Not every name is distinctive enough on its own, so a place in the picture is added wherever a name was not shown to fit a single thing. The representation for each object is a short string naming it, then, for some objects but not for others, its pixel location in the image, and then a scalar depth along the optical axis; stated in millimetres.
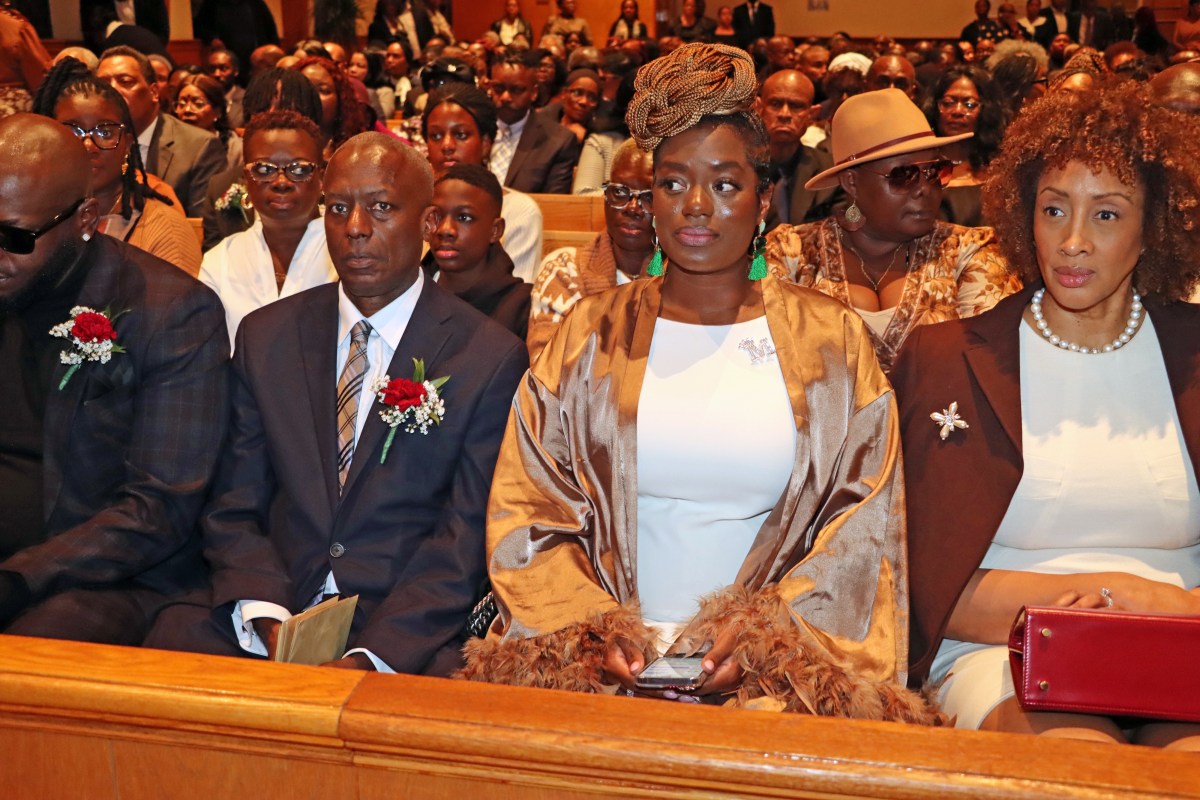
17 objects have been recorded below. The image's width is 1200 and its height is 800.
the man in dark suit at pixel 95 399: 2943
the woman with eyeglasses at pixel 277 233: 4258
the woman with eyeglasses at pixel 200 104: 8047
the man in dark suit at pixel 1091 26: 15281
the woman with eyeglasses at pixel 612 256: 4070
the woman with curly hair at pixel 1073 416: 2689
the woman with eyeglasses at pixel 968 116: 5238
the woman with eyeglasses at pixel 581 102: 8922
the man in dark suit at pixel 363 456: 2865
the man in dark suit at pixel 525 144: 7500
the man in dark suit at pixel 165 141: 6422
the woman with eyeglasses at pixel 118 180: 4410
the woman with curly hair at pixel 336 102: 6453
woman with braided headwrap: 2600
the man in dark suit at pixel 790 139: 6012
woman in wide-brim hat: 3695
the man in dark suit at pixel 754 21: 18250
